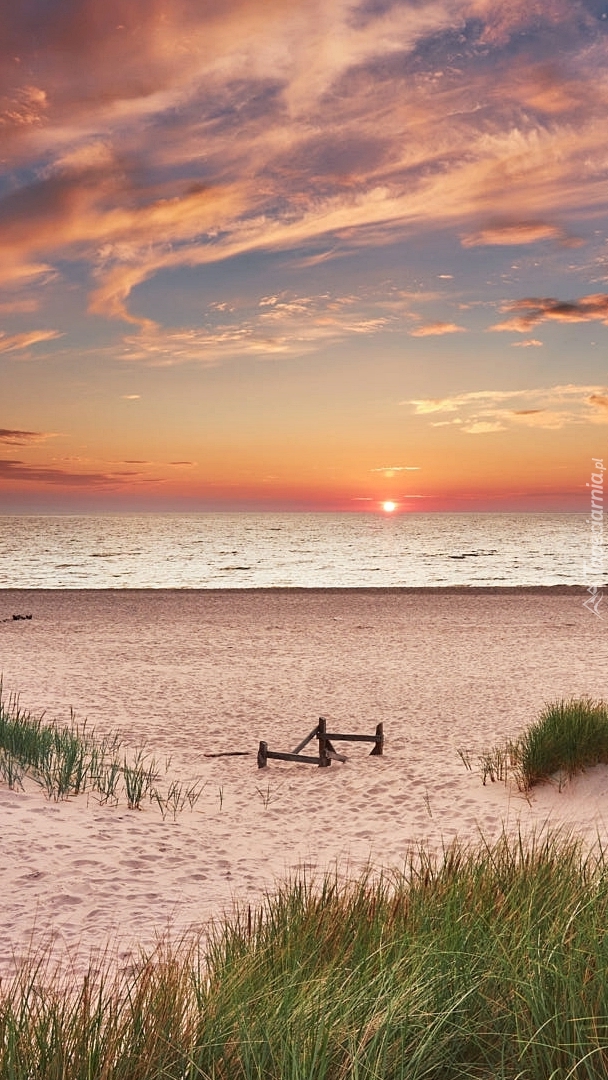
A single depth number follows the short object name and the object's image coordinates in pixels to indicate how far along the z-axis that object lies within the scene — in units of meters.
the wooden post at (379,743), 12.06
